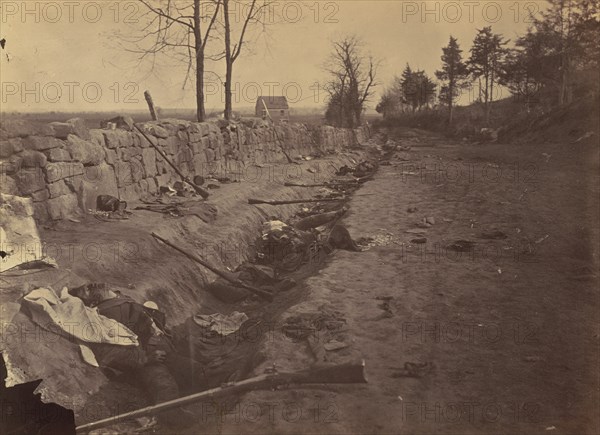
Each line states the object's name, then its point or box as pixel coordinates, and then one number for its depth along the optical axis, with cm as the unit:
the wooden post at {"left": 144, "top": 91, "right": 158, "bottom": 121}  1250
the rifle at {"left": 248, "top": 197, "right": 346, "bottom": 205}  1229
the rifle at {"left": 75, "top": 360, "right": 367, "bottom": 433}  446
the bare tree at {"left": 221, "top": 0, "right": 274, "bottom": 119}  1944
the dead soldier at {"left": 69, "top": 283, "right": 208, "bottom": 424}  516
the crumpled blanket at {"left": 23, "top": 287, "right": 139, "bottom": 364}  502
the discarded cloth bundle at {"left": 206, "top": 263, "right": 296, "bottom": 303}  791
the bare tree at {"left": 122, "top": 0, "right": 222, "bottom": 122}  1642
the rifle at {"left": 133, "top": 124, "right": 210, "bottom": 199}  1094
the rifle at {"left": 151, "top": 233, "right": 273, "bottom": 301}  776
